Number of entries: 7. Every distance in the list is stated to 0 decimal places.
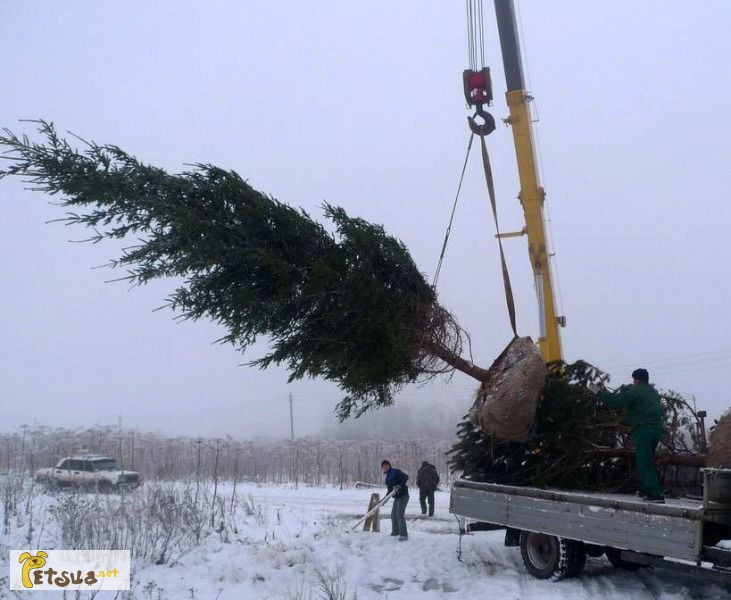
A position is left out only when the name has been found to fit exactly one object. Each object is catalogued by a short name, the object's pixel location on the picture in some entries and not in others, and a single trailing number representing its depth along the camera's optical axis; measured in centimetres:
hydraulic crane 1298
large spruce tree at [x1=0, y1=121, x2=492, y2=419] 931
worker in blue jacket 1365
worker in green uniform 875
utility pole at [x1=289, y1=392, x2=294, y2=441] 5545
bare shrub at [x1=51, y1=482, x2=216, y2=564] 1065
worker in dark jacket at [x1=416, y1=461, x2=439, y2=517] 1995
